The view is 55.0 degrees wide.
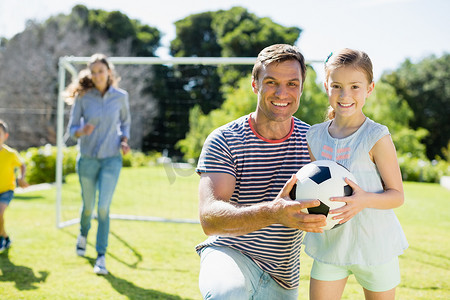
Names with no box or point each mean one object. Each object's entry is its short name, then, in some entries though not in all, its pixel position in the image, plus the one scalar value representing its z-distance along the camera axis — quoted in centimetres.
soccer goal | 668
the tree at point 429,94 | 3459
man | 228
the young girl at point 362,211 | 231
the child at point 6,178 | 525
